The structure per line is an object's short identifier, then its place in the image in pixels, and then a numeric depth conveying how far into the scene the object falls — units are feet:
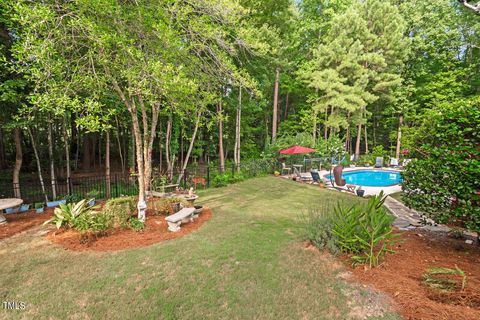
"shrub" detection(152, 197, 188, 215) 21.16
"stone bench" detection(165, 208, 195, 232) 17.28
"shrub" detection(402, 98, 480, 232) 12.07
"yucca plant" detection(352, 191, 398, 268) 12.05
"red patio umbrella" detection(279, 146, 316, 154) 41.99
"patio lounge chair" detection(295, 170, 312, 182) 40.71
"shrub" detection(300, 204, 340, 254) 13.96
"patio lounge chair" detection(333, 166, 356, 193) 33.73
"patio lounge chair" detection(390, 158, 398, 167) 60.18
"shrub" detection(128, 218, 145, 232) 17.30
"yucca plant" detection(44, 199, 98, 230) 16.63
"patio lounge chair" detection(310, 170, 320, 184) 37.71
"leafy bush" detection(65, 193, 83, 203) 24.36
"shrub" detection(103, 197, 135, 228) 17.38
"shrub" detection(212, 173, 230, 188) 35.53
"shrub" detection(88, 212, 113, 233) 16.06
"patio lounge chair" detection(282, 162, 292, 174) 45.42
